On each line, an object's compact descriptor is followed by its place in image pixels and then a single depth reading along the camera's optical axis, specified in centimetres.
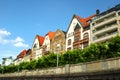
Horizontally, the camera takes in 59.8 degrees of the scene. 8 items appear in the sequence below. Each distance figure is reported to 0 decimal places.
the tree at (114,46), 1876
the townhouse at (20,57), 5220
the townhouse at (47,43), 3980
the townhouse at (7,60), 5207
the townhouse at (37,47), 4249
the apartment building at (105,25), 2901
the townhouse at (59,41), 3594
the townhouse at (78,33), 3206
